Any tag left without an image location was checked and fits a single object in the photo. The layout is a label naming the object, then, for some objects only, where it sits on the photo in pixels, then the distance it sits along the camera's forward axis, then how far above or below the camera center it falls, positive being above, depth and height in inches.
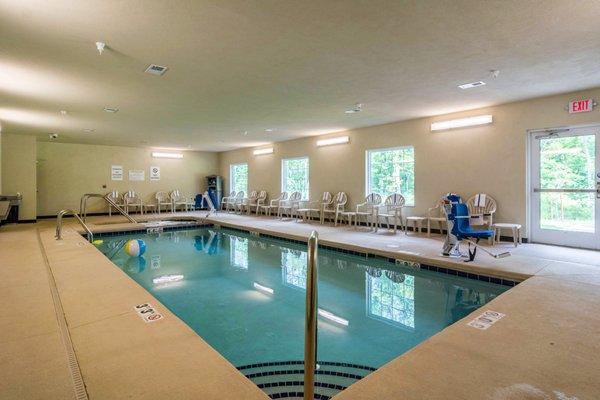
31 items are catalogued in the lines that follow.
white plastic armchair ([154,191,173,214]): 482.9 -4.0
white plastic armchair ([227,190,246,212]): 487.0 -5.6
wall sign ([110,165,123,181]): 460.8 +35.1
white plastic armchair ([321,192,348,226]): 334.5 -9.0
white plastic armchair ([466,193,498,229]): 235.0 -6.8
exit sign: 198.9 +55.9
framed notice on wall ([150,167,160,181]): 492.1 +35.5
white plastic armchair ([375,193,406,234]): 287.0 -8.3
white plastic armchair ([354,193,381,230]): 306.8 -10.6
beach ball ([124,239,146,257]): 220.5 -33.7
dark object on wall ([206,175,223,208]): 529.0 +15.0
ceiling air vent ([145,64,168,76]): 159.9 +63.3
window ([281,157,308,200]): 406.3 +28.0
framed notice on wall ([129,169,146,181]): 475.5 +32.6
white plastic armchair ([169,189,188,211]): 495.5 -2.6
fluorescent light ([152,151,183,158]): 494.9 +65.0
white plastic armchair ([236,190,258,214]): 469.7 -6.7
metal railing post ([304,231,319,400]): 49.7 -19.1
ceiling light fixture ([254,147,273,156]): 449.9 +64.4
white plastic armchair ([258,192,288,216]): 421.4 -10.4
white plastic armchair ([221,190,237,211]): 511.6 -2.6
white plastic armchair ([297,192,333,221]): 358.2 -10.5
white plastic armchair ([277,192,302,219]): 397.1 -9.6
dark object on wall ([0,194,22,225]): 281.9 -9.1
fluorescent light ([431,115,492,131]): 243.1 +57.8
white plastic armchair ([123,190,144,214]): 456.4 -5.8
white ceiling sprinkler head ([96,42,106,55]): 132.1 +61.0
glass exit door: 201.6 +6.3
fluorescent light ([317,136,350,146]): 346.9 +61.3
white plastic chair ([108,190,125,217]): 454.9 -0.9
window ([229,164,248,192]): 511.5 +32.6
